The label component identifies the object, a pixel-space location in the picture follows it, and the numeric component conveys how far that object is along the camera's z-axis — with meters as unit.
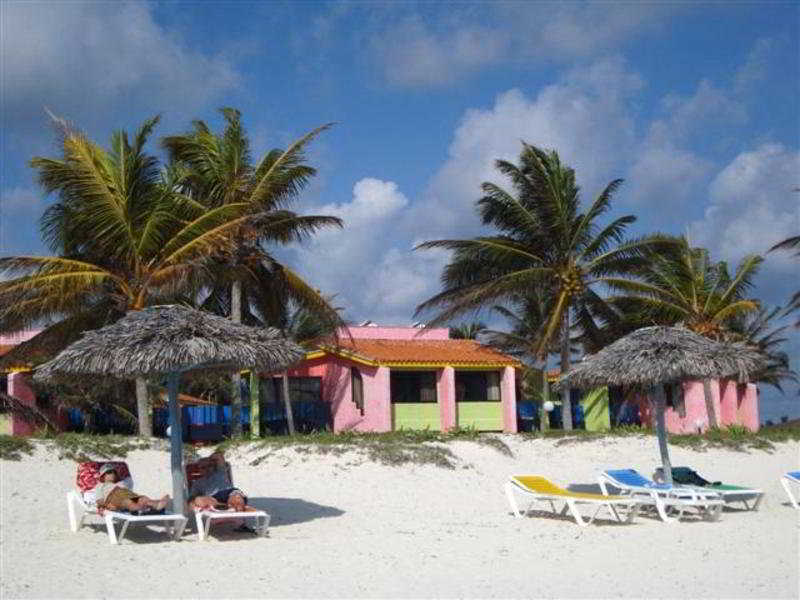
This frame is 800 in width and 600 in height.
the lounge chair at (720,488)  13.13
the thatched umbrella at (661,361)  13.56
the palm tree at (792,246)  23.67
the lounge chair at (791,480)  13.83
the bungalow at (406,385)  25.81
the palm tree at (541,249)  24.52
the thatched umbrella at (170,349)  10.26
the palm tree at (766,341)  34.53
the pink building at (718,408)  30.00
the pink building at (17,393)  23.98
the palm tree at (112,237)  18.20
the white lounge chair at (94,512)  9.80
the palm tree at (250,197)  21.52
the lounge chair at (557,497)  11.57
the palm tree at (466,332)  44.41
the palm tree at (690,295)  26.31
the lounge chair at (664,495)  12.31
